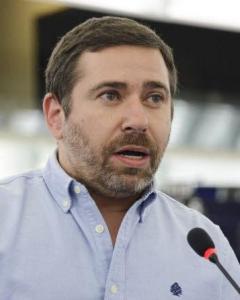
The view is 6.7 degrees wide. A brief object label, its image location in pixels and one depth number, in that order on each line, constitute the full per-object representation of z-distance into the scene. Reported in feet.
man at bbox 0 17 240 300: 8.38
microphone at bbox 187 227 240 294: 8.18
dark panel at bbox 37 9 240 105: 20.09
